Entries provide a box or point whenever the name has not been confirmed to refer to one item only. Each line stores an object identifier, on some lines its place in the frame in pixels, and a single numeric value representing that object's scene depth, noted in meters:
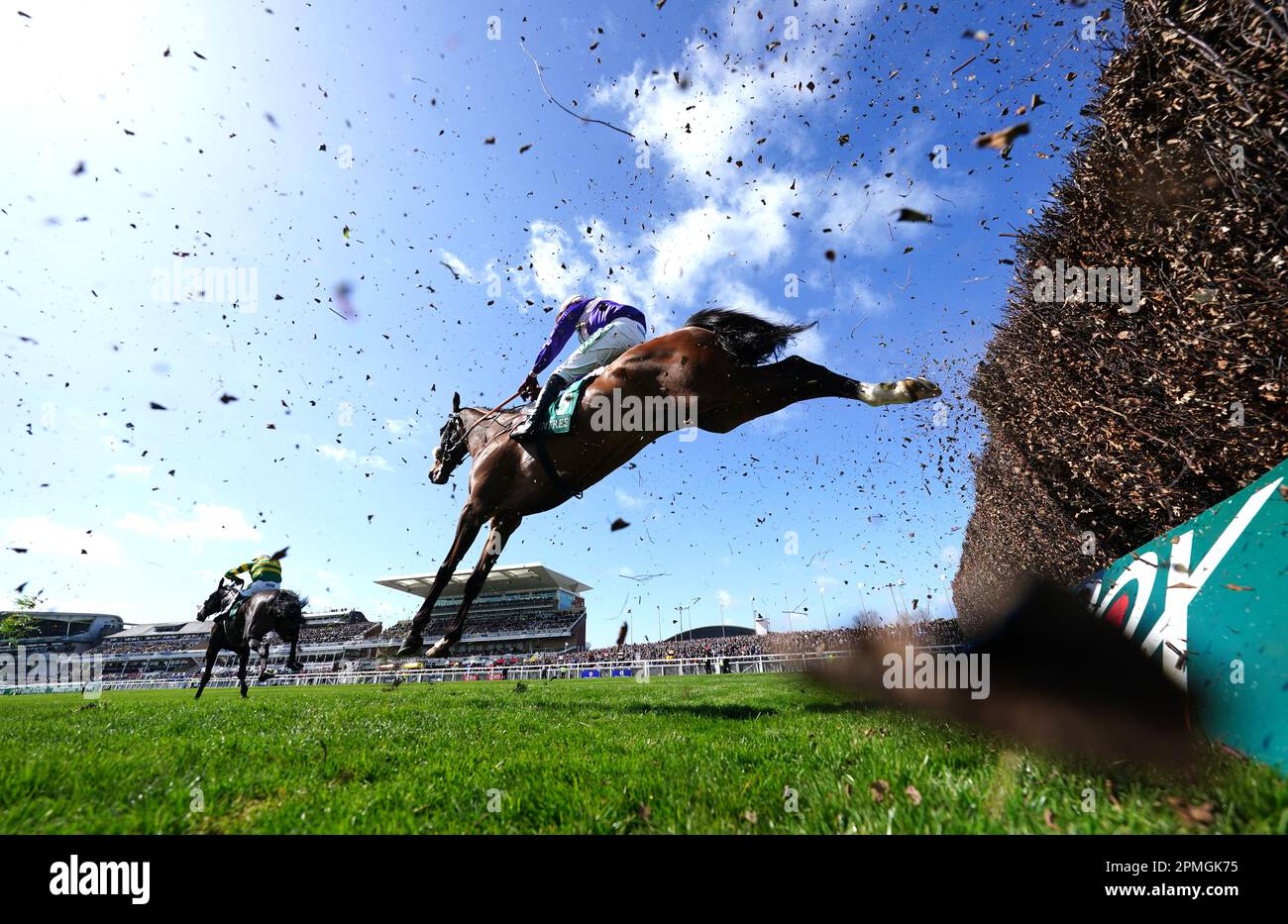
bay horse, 5.70
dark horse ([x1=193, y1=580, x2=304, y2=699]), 11.80
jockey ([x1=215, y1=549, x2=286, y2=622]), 12.12
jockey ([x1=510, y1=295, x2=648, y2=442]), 6.89
